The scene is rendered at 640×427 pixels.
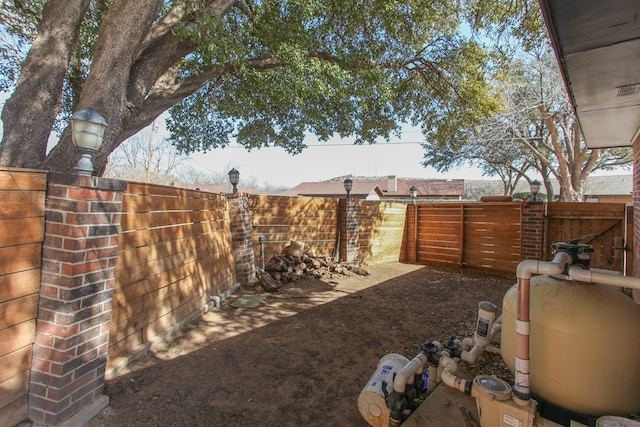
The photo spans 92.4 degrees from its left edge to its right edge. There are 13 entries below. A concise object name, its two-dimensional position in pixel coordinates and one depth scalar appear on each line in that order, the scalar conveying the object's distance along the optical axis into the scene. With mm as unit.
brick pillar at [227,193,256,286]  5723
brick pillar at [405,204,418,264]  8961
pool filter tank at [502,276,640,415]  1555
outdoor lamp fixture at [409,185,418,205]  10625
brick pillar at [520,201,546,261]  6577
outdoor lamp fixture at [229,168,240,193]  6449
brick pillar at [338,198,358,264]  7797
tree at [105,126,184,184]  27481
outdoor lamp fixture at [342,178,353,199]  8266
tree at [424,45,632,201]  13750
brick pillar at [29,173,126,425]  2059
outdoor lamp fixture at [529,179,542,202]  7350
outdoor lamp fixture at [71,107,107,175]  2148
